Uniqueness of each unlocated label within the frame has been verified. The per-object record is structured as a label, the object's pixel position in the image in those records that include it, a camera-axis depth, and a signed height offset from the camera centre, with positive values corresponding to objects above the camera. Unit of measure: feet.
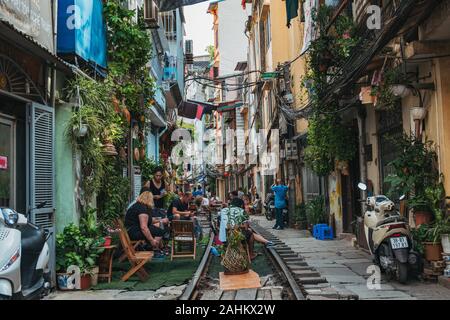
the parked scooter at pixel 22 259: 17.53 -2.05
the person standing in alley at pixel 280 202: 65.67 -1.07
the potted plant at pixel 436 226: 27.09 -1.91
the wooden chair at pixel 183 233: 37.81 -2.61
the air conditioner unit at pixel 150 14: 51.11 +17.49
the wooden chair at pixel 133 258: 28.96 -3.32
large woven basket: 30.32 -3.70
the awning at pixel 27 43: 21.58 +6.93
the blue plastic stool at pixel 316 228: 53.16 -3.57
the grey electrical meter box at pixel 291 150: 68.69 +5.46
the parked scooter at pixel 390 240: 27.25 -2.63
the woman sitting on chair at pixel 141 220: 32.81 -1.40
